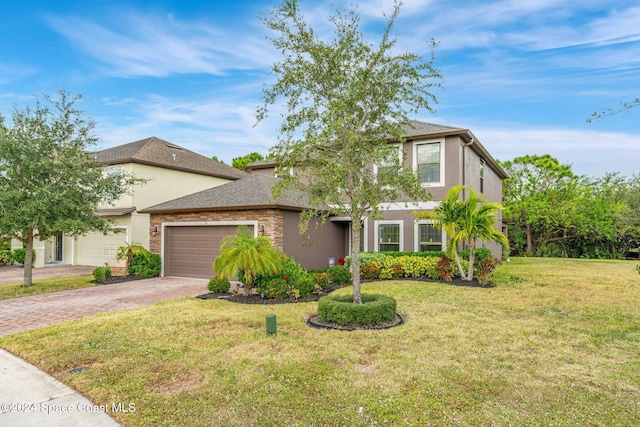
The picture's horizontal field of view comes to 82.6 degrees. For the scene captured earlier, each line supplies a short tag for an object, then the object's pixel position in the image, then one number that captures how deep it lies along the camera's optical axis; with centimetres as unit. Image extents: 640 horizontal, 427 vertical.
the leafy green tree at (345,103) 702
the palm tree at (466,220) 1113
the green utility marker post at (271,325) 602
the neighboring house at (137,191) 1686
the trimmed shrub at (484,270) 1123
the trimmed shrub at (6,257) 1850
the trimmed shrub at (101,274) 1238
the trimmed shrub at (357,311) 661
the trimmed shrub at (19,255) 1873
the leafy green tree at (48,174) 1043
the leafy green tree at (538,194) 2430
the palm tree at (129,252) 1345
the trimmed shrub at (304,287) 913
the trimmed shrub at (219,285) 962
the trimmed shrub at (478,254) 1242
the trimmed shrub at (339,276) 1141
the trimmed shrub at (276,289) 900
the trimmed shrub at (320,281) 1000
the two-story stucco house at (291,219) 1231
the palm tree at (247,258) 871
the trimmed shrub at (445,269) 1170
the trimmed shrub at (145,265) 1338
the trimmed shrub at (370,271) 1240
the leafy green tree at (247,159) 3903
